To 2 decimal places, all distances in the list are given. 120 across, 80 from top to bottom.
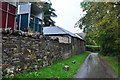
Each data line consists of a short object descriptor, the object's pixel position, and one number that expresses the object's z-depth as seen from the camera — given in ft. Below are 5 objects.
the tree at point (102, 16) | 20.88
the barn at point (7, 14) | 18.12
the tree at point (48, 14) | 90.18
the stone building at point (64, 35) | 43.39
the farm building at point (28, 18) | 25.47
